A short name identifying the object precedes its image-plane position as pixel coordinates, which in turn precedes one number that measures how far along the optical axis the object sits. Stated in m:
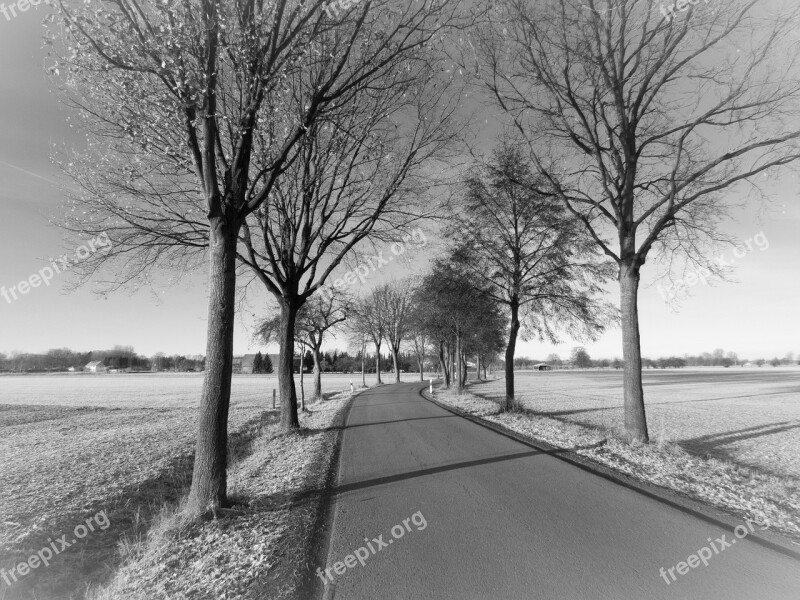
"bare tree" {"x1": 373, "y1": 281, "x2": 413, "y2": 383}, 46.88
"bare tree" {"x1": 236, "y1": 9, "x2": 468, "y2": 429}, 10.77
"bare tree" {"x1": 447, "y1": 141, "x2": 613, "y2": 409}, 15.59
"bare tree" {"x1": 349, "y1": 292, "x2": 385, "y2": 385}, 41.75
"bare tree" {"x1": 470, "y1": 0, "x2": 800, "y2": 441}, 8.68
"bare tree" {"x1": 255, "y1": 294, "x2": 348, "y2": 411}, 25.39
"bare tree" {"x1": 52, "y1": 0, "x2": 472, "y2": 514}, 4.89
